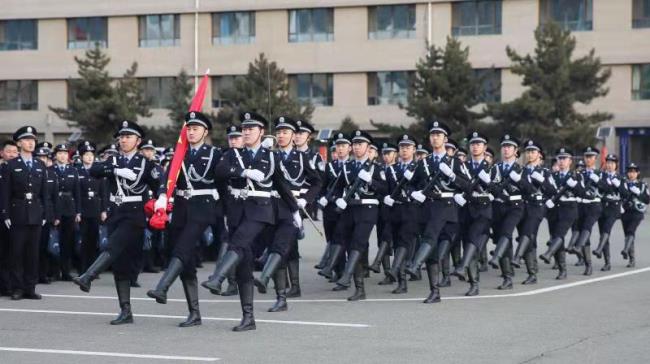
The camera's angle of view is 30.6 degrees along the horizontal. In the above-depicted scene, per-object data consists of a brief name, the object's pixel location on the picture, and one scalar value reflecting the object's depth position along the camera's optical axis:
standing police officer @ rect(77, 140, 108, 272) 18.14
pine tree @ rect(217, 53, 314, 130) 47.94
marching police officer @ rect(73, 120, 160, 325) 12.43
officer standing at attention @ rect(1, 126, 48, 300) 14.91
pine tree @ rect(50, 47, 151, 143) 50.62
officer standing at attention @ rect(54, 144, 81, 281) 17.69
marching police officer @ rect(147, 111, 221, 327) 12.22
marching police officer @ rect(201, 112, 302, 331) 11.92
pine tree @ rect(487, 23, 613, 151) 45.75
